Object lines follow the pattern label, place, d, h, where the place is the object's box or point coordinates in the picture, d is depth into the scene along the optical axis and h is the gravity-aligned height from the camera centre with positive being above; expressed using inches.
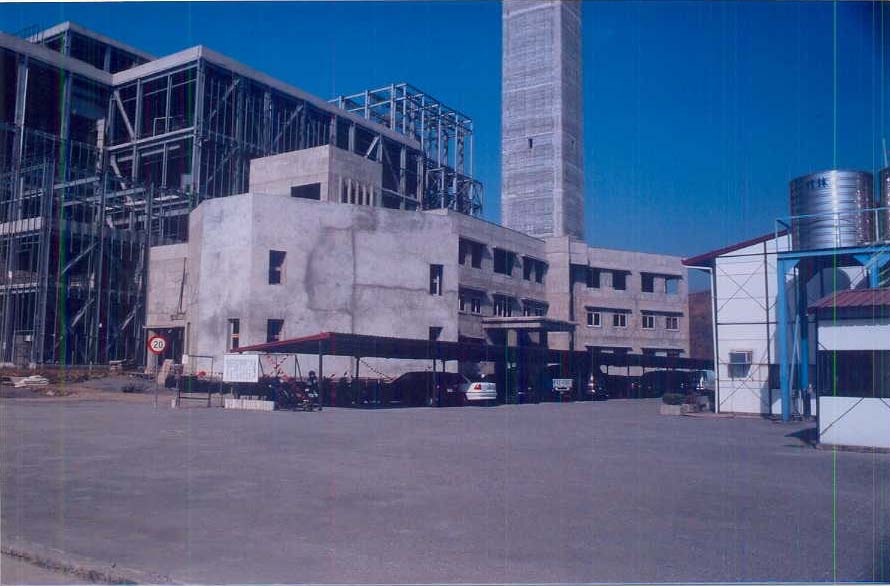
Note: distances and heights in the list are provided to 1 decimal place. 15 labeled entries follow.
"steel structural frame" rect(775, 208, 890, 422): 912.9 +96.9
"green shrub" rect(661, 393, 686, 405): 1202.6 -66.5
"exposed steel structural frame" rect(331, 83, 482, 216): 2859.3 +882.5
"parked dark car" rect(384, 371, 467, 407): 1288.1 -63.5
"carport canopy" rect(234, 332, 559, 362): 1118.4 +8.2
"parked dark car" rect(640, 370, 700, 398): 2094.0 -70.9
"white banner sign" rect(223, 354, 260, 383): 1076.5 -26.7
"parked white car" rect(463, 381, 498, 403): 1341.0 -68.1
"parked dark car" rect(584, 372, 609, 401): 1779.0 -77.9
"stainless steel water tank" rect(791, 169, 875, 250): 951.0 +198.9
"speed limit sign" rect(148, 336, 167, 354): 956.6 +5.7
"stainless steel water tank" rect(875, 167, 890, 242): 900.6 +191.8
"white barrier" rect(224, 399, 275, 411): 1071.9 -79.1
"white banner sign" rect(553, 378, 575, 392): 1673.2 -63.4
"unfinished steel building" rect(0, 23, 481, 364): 1792.6 +565.2
